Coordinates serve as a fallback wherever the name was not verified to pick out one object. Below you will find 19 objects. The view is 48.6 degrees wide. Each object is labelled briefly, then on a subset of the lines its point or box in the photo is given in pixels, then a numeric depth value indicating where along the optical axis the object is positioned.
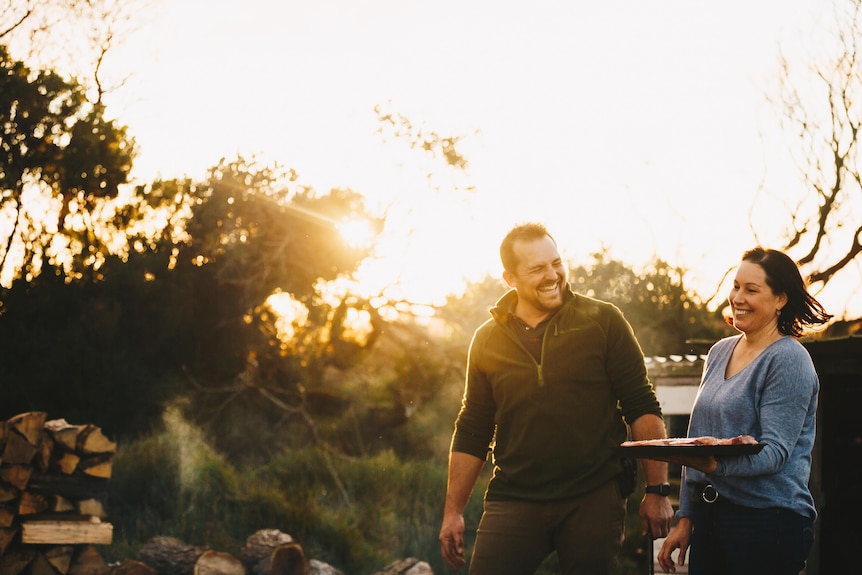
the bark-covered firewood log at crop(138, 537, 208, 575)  8.18
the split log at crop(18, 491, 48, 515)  8.09
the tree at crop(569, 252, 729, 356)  15.67
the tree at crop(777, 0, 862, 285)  15.34
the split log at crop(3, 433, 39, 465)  8.12
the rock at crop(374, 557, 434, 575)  7.86
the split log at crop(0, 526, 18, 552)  7.96
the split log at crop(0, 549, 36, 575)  8.00
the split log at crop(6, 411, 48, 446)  8.24
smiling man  3.38
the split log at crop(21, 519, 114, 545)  8.09
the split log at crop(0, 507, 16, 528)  8.00
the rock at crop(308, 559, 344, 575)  8.09
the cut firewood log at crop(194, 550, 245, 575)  7.89
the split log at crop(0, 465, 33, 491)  8.05
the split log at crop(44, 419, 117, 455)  8.44
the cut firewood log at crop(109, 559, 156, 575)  7.89
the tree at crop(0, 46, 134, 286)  13.68
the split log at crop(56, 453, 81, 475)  8.31
